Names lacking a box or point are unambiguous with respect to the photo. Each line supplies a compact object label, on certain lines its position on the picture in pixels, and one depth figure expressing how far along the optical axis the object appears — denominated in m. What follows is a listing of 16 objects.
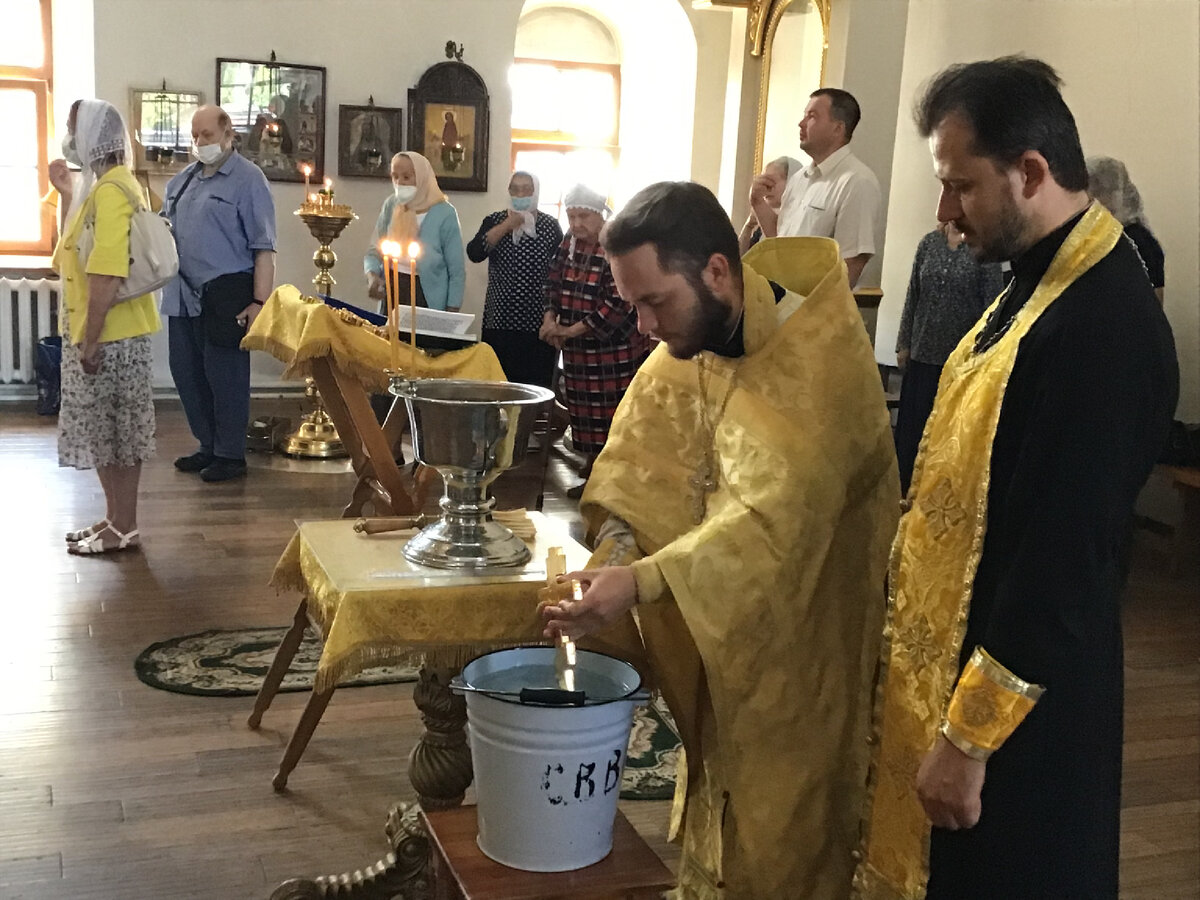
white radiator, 8.01
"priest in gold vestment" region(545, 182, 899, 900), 1.89
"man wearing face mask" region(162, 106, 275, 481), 5.86
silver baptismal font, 2.13
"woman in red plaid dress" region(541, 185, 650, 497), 5.45
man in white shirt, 4.90
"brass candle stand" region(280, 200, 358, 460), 6.82
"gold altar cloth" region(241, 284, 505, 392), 3.60
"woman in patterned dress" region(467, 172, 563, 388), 6.19
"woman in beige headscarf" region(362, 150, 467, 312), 6.50
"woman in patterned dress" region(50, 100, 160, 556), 4.43
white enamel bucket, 1.85
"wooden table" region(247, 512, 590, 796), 2.03
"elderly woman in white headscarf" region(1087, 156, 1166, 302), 4.59
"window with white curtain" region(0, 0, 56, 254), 8.45
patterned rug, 3.28
